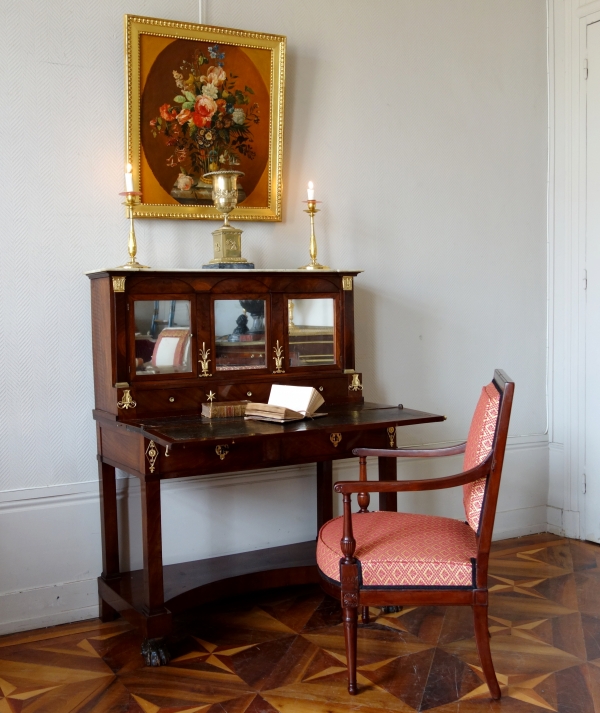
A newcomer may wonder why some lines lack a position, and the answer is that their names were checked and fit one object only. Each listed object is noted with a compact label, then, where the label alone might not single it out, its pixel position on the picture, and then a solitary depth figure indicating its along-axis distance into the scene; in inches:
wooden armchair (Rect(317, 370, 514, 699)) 105.1
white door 177.2
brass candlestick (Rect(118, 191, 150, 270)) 131.1
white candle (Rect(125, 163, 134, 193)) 134.0
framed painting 141.2
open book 126.4
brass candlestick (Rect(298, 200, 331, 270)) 147.9
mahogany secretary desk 120.6
